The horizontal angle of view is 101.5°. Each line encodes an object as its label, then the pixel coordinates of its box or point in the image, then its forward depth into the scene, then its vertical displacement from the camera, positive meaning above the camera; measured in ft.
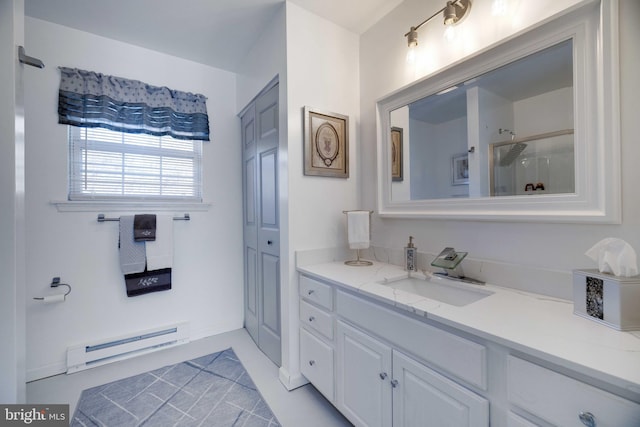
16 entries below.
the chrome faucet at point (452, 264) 4.25 -0.84
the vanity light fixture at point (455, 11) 4.46 +3.48
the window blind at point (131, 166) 6.63 +1.37
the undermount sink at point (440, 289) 4.15 -1.32
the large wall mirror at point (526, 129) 3.11 +1.24
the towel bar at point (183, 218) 7.70 -0.08
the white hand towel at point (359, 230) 5.75 -0.37
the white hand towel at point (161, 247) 7.09 -0.86
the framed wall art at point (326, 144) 5.88 +1.65
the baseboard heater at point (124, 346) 6.44 -3.48
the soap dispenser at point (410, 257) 5.04 -0.85
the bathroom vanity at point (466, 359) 2.07 -1.51
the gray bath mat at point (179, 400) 4.91 -3.84
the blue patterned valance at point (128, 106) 6.43 +2.97
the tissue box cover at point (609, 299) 2.52 -0.89
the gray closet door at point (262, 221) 6.45 -0.19
